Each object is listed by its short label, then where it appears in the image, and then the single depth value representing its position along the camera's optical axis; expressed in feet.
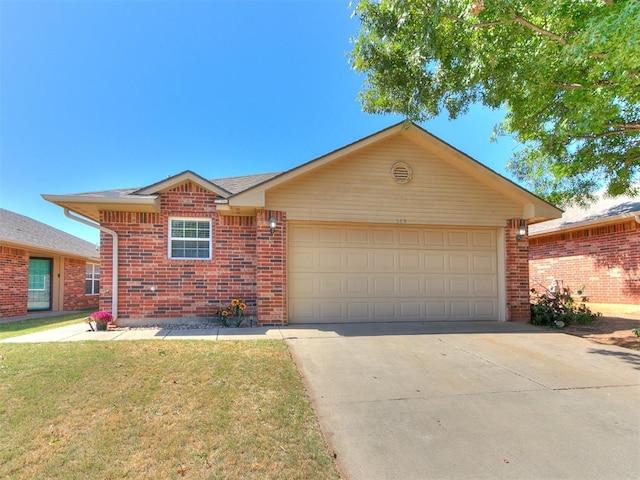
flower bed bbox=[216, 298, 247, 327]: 26.17
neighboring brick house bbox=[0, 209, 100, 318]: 40.27
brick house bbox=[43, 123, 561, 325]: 26.35
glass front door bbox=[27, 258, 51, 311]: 45.70
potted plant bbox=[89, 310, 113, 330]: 24.88
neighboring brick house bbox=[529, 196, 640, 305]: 33.96
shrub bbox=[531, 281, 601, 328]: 28.40
